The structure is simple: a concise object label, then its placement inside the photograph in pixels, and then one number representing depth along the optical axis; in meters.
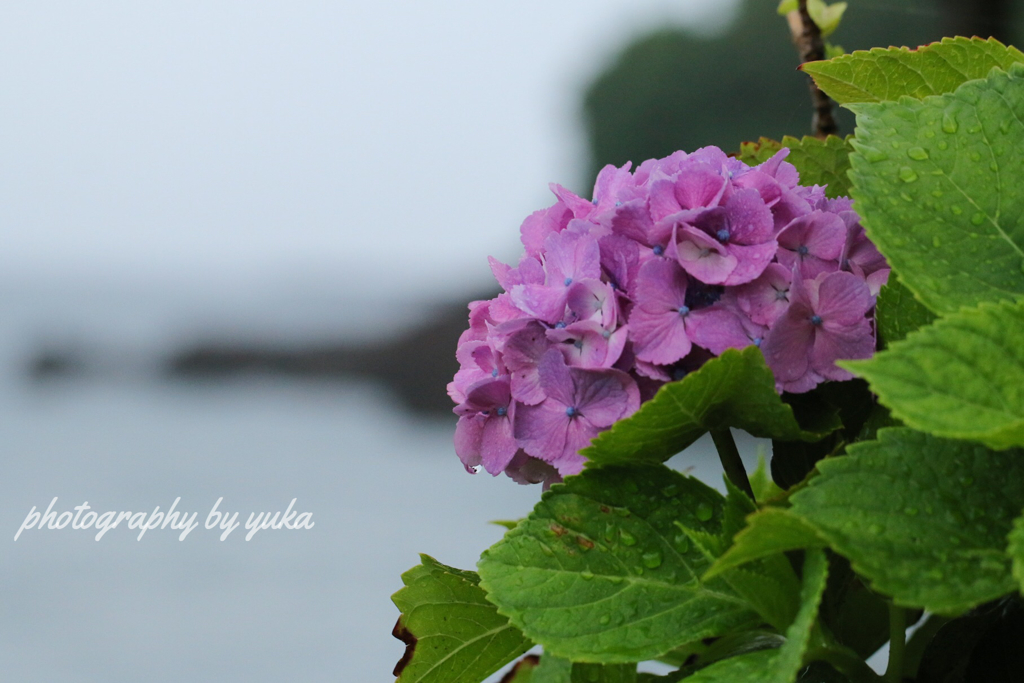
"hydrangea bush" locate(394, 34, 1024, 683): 1.41
